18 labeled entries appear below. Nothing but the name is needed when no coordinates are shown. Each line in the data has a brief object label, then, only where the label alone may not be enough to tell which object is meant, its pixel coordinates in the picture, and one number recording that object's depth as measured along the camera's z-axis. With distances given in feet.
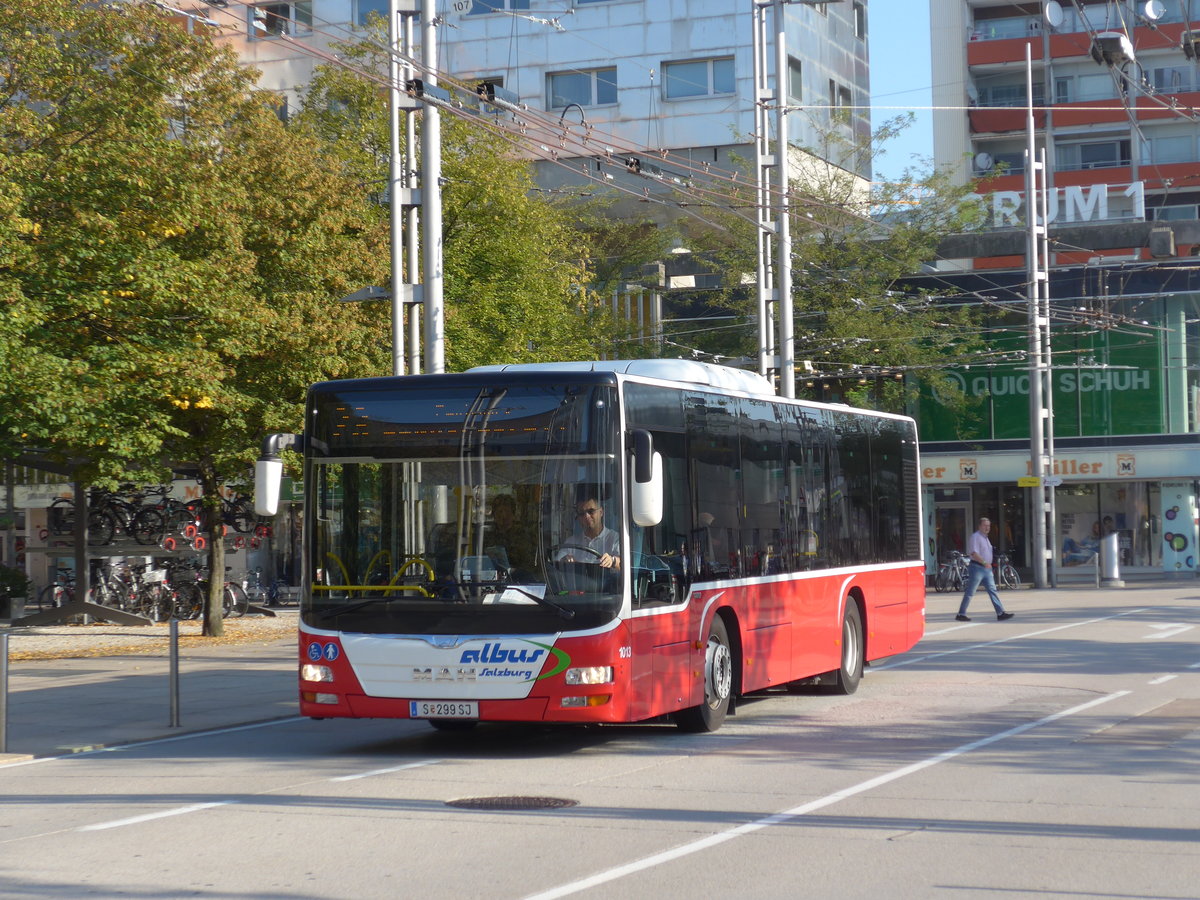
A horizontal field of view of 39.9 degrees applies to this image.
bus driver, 39.47
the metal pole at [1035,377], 132.77
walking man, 95.20
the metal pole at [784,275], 106.01
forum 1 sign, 171.63
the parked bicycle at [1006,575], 139.13
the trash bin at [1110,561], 141.28
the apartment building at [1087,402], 154.92
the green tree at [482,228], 109.60
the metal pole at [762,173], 106.08
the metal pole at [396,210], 78.48
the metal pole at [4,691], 43.50
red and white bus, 39.29
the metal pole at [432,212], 69.00
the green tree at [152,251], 68.08
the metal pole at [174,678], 50.31
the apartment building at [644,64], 189.26
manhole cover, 32.55
